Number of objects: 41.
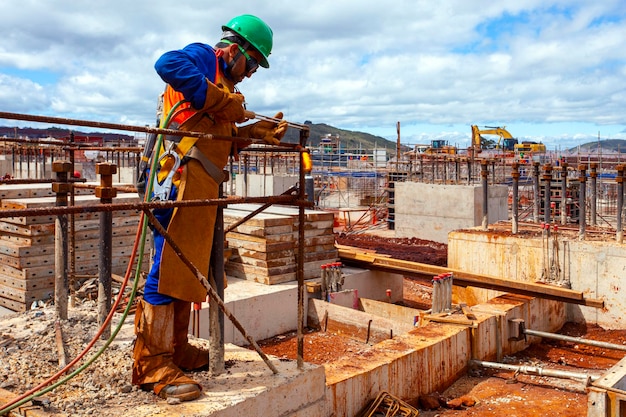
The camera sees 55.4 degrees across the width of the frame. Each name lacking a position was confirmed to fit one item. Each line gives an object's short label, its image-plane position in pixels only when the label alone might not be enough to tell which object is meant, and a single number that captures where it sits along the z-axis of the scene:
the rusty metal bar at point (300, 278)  3.99
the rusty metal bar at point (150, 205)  2.45
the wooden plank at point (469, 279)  8.66
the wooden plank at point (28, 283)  7.01
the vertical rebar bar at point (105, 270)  4.47
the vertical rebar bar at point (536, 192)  12.15
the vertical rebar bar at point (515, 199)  11.55
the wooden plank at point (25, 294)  7.02
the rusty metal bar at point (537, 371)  6.36
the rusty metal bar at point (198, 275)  3.10
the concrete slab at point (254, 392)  3.26
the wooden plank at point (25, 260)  7.05
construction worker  3.38
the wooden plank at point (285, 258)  9.55
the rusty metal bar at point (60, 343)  3.82
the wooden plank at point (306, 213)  10.13
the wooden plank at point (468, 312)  7.60
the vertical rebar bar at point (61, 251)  4.57
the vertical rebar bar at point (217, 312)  3.79
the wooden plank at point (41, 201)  7.01
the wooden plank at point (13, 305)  7.00
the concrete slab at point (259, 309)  8.49
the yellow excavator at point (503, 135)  46.44
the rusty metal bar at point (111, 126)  2.62
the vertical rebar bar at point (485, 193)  12.30
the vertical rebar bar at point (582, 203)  10.59
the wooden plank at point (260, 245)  9.48
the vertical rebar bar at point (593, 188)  11.51
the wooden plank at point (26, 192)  7.98
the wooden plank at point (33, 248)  7.03
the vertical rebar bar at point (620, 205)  9.99
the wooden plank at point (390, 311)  9.27
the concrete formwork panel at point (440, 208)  18.67
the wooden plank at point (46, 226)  7.09
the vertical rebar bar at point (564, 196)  12.04
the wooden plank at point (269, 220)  9.43
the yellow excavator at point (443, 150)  32.08
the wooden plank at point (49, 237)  7.12
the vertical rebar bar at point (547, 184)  11.13
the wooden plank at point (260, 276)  9.51
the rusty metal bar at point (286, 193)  4.09
